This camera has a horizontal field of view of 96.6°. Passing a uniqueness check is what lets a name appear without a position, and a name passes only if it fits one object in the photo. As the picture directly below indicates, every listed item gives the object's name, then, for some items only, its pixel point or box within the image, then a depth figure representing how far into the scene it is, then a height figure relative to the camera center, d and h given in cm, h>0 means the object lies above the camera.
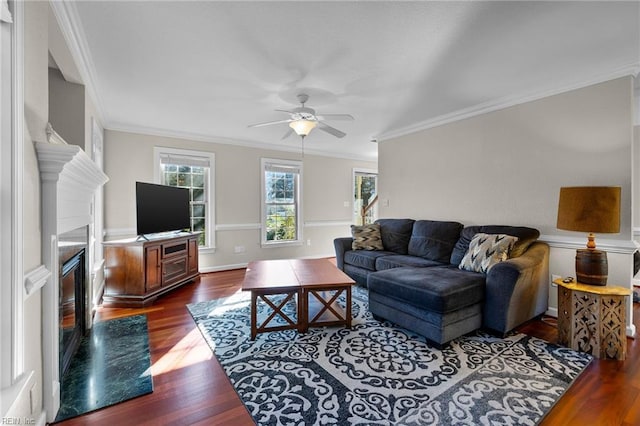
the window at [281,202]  547 +20
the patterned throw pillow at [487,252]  267 -39
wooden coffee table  244 -66
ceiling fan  296 +98
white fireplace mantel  145 -12
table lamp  215 -5
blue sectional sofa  228 -70
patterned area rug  158 -111
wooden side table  214 -85
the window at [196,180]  458 +54
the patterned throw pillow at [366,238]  420 -39
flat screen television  355 +6
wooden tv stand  328 -70
